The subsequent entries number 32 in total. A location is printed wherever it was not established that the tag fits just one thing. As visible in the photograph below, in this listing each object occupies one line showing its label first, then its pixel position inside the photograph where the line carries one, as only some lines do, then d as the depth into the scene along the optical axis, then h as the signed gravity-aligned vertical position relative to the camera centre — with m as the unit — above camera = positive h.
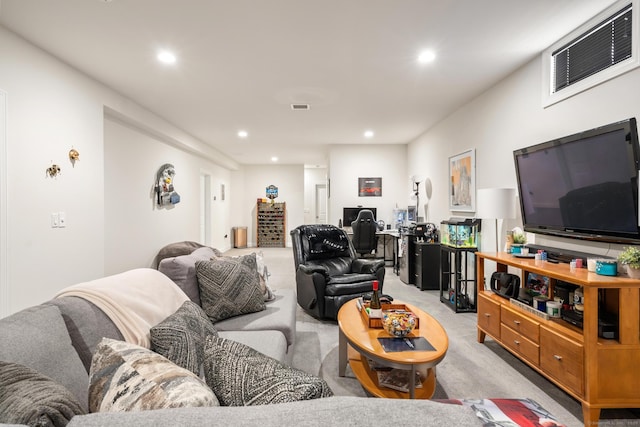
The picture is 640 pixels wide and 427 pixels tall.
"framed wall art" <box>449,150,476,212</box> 3.75 +0.38
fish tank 3.58 -0.28
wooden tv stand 1.63 -0.82
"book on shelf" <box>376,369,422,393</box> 1.80 -1.07
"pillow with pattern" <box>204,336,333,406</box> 0.72 -0.44
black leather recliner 3.14 -0.70
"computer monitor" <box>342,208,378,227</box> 6.24 -0.10
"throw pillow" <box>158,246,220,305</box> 1.99 -0.43
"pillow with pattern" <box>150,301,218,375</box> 1.15 -0.53
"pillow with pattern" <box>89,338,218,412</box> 0.71 -0.44
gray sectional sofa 0.54 -0.39
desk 5.61 -0.72
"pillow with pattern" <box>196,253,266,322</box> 2.04 -0.55
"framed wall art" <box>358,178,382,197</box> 6.39 +0.50
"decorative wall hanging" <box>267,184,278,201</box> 9.30 +0.59
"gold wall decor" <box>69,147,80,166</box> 2.80 +0.53
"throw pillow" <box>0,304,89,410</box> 0.87 -0.42
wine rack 9.31 -0.46
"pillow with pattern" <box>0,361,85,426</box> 0.57 -0.39
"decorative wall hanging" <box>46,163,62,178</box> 2.57 +0.36
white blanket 1.27 -0.43
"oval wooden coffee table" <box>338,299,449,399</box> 1.60 -0.81
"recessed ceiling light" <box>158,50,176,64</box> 2.64 +1.41
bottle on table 2.07 -0.69
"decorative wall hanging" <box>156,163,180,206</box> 4.76 +0.40
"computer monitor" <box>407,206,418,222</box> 5.79 -0.08
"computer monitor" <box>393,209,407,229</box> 6.12 -0.15
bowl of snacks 1.87 -0.73
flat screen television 1.80 +0.18
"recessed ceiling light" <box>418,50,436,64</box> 2.61 +1.40
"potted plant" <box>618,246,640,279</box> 1.67 -0.29
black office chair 5.31 -0.40
